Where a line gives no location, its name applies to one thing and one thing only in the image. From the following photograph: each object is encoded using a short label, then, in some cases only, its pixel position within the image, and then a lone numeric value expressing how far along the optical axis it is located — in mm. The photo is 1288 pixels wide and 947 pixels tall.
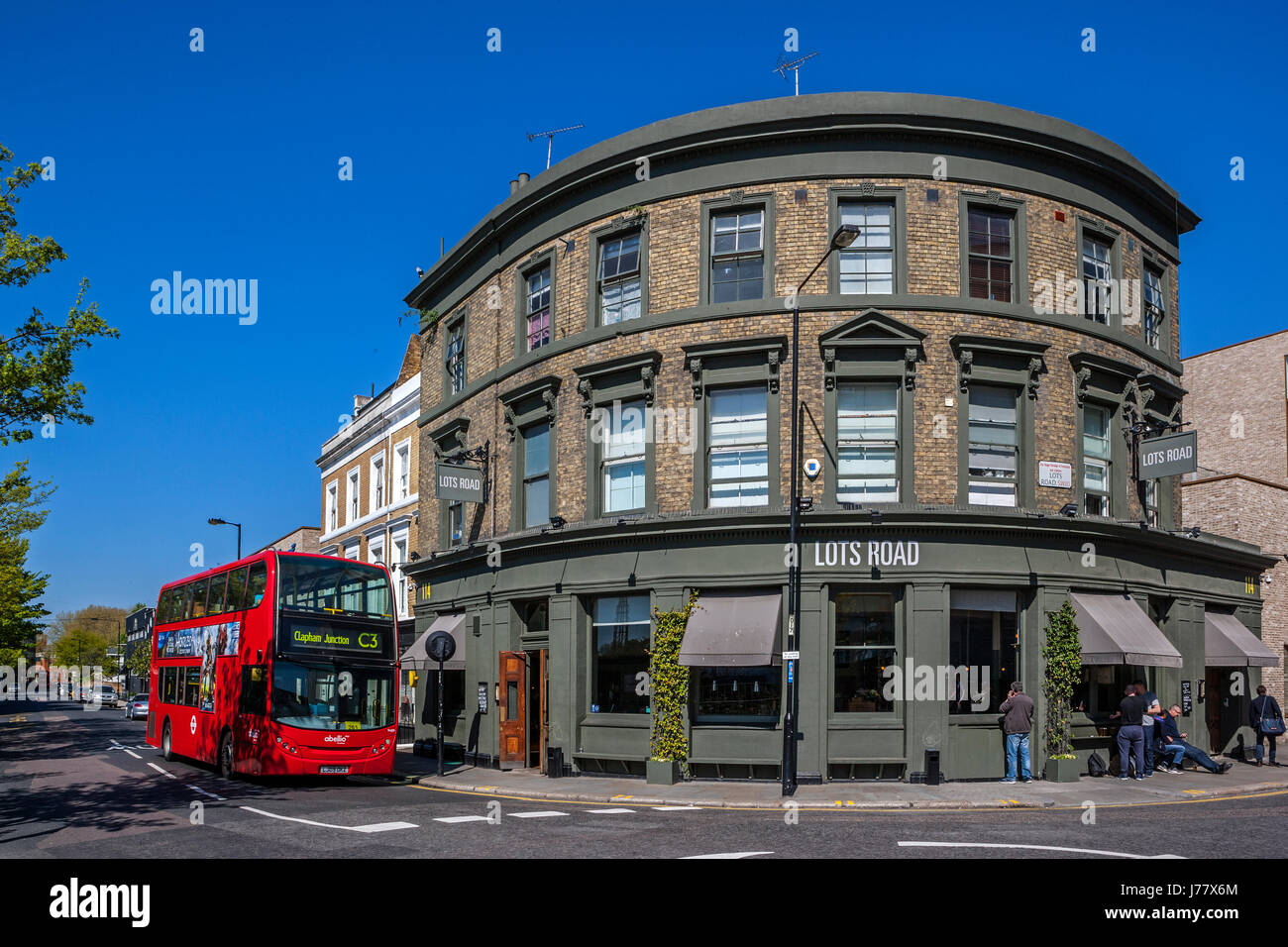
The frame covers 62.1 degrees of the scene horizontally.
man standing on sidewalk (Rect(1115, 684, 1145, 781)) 20453
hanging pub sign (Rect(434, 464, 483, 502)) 25609
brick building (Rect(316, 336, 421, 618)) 35969
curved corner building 19750
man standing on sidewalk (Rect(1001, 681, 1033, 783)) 19109
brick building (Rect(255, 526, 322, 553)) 54712
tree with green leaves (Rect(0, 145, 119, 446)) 24328
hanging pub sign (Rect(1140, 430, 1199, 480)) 21659
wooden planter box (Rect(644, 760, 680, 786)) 19844
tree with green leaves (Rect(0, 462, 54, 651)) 42094
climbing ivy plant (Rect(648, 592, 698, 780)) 20234
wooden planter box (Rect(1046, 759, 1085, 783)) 19609
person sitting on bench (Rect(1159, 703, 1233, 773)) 21578
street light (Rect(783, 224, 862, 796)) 17781
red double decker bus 19766
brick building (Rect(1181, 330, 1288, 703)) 32719
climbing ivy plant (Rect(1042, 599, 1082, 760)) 19922
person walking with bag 23906
